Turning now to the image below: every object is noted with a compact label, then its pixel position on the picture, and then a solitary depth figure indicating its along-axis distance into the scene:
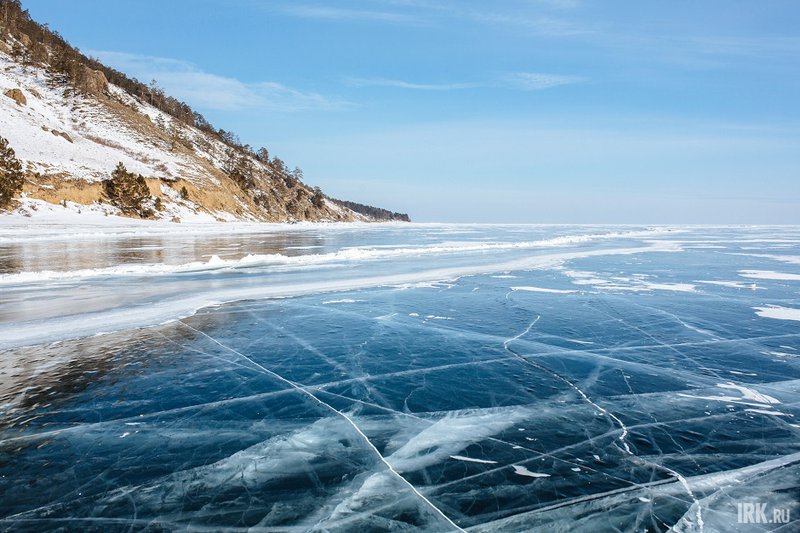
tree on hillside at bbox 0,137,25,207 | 31.52
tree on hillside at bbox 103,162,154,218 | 41.47
